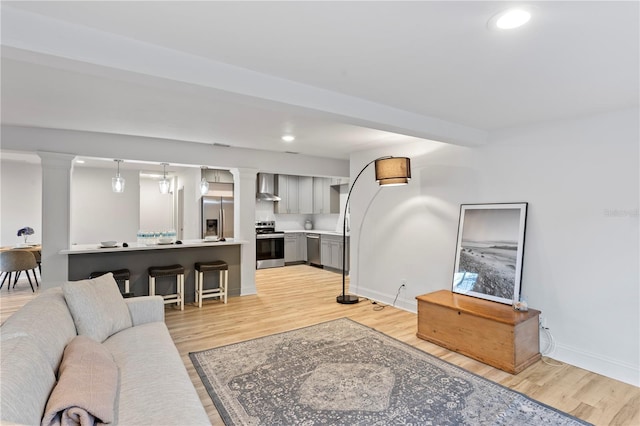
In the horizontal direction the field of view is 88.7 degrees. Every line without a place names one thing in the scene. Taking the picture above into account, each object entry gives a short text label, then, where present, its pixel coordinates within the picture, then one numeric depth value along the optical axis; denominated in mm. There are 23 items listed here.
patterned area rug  2256
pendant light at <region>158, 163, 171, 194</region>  5352
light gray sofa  1289
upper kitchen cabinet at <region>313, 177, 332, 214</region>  8586
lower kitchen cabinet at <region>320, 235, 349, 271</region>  7621
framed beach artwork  3494
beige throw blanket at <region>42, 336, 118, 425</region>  1296
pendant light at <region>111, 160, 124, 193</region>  4867
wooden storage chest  2938
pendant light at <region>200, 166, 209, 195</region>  5312
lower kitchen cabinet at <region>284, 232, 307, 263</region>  8508
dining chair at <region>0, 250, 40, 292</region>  5410
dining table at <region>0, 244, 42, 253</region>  5734
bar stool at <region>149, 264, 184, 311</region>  4590
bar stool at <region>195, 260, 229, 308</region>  4938
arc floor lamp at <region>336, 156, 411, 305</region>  4066
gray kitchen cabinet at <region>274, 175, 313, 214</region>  8520
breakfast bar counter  4352
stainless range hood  8367
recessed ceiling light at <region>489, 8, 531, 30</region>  1583
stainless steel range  8070
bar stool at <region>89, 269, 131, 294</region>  4300
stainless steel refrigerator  7223
